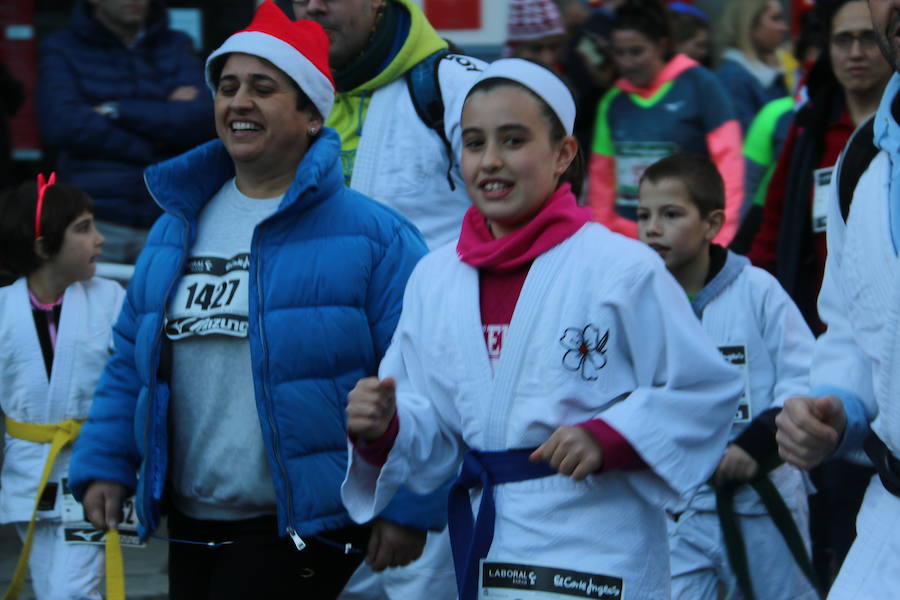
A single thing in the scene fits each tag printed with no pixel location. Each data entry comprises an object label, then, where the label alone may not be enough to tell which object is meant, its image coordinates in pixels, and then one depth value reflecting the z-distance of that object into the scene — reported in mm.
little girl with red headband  10898
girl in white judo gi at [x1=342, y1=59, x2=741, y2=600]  6508
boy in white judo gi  9820
